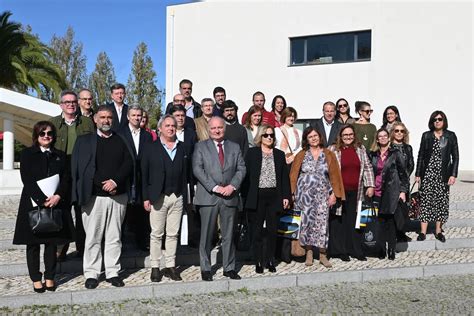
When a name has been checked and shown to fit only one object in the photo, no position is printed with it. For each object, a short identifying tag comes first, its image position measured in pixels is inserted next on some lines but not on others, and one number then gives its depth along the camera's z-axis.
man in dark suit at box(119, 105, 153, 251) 6.49
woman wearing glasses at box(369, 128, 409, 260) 7.67
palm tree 27.14
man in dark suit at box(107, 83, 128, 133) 7.18
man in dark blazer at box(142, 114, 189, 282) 6.25
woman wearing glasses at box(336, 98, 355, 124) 9.21
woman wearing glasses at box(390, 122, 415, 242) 7.82
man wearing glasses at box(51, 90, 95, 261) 6.38
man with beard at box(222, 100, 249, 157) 7.57
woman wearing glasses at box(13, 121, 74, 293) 5.74
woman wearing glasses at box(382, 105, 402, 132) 8.70
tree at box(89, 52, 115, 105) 39.21
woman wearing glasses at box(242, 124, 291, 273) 6.84
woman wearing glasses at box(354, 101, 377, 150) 8.67
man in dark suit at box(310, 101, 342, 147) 8.67
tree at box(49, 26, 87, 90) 39.84
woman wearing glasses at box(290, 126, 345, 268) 7.25
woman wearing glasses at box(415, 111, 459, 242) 8.36
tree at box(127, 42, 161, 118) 35.44
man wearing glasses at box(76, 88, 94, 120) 6.78
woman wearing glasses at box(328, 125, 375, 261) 7.45
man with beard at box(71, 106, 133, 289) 5.89
